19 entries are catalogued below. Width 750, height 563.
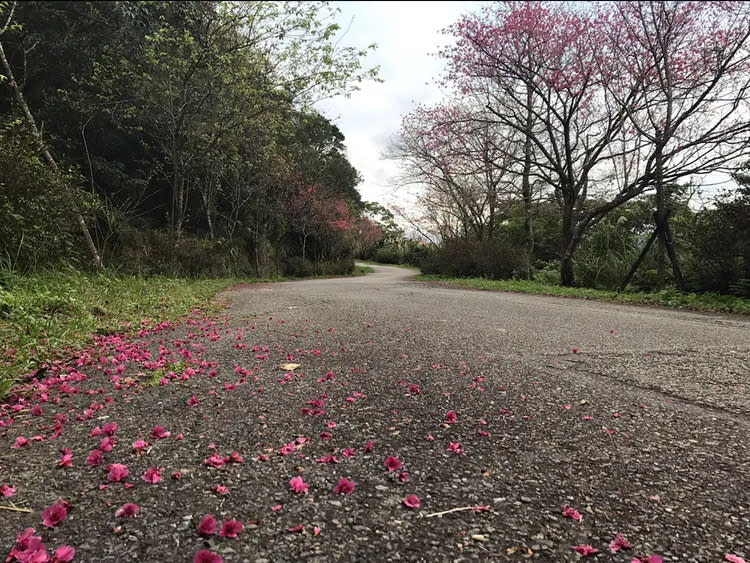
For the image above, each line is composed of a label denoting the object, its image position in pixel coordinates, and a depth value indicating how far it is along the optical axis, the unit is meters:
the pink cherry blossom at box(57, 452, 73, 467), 0.68
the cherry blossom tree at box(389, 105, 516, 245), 10.41
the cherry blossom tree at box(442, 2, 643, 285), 7.91
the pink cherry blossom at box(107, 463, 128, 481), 0.65
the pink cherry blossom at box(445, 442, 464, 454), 0.75
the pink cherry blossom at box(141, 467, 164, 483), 0.65
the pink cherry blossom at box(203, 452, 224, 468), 0.69
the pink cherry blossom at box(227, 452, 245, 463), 0.70
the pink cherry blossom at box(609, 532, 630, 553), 0.57
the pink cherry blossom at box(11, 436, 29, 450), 0.72
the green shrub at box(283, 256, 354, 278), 16.61
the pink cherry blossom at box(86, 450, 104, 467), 0.68
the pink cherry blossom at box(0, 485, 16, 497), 0.61
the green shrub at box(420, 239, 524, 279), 12.24
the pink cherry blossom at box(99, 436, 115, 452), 0.71
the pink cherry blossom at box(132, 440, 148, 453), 0.72
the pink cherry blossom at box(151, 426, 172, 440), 0.76
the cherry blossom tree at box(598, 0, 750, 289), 6.84
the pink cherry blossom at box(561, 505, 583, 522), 0.61
